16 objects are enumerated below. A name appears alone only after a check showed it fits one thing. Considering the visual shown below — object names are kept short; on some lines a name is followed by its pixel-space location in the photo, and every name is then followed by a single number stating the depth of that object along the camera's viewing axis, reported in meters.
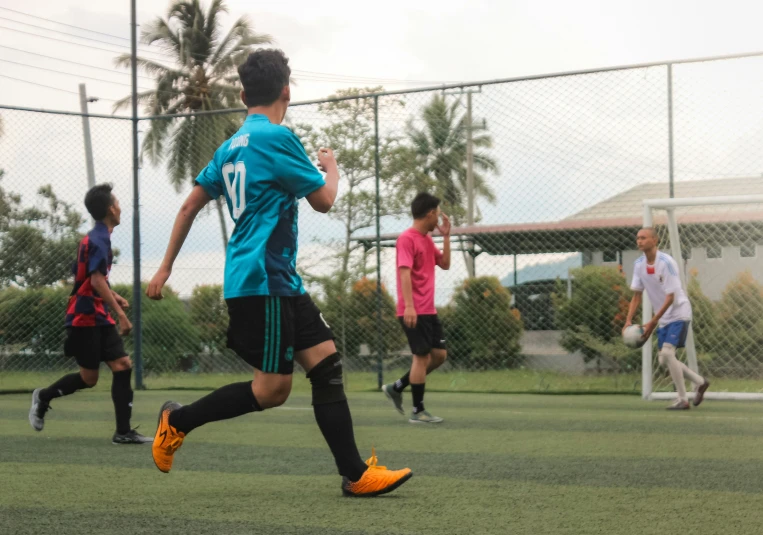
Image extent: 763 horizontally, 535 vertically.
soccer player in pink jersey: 8.27
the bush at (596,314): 12.29
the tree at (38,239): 12.99
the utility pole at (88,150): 13.20
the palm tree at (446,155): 11.91
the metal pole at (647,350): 10.48
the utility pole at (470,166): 11.82
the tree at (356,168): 12.41
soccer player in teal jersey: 4.10
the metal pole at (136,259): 13.54
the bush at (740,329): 10.97
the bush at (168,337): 14.03
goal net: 10.92
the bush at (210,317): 14.16
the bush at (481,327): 12.53
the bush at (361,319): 12.77
